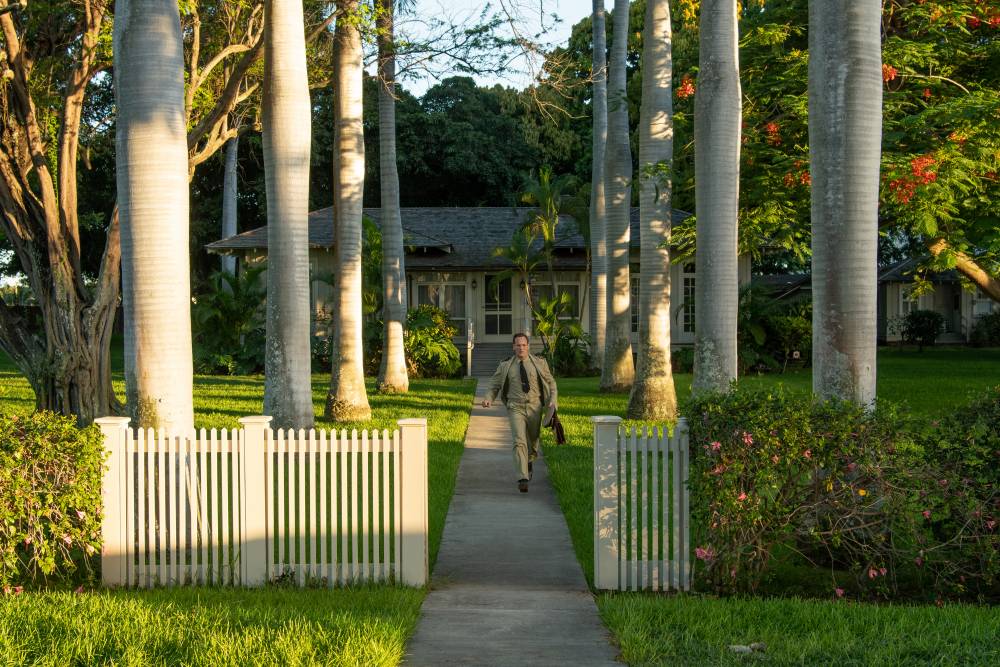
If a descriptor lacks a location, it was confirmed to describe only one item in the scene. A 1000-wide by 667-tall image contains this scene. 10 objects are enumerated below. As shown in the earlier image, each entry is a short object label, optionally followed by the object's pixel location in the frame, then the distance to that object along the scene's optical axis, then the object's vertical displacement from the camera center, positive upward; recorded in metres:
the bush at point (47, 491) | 7.61 -0.99
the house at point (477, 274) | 35.12 +2.44
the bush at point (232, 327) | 31.89 +0.68
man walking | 12.37 -0.55
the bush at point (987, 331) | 45.38 +0.45
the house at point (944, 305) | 47.69 +1.63
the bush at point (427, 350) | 30.14 -0.07
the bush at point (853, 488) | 7.54 -1.02
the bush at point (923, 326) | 44.28 +0.67
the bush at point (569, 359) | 30.42 -0.37
